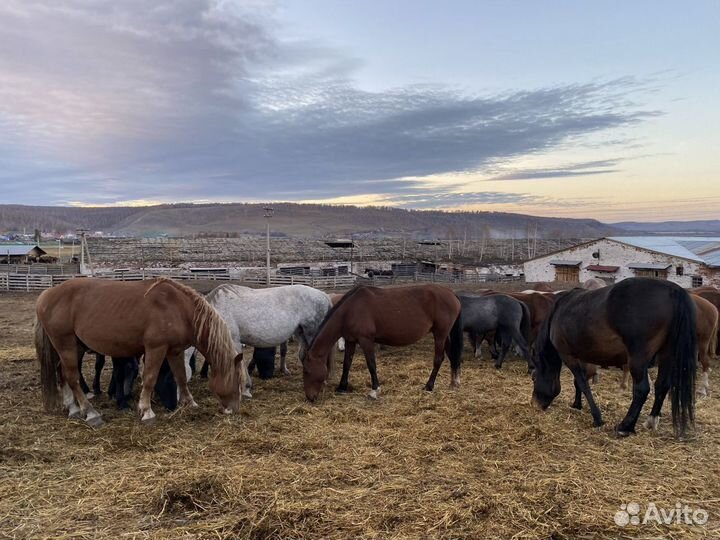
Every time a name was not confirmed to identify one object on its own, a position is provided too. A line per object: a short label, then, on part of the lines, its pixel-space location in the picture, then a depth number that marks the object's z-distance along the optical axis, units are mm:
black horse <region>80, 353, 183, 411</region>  6172
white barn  26453
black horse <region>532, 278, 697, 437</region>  4918
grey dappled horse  7266
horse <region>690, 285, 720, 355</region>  9219
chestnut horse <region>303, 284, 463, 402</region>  6906
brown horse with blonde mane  5555
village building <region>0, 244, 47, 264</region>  44325
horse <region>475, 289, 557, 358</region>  10219
